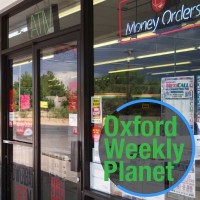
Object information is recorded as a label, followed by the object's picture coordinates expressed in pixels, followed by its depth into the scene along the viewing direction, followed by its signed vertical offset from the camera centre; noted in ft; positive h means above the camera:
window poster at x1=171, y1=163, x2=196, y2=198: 8.63 -1.88
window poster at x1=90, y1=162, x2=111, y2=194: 11.28 -2.26
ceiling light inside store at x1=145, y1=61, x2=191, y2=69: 8.77 +0.92
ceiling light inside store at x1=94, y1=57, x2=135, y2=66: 10.48 +1.22
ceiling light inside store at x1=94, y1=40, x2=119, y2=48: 11.00 +1.79
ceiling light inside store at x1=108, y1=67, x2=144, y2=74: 10.10 +0.92
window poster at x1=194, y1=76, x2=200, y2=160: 8.52 -0.54
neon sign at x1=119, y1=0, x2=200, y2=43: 8.77 +2.03
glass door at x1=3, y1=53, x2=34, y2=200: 15.84 -1.12
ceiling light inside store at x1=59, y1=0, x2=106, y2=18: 12.75 +3.21
